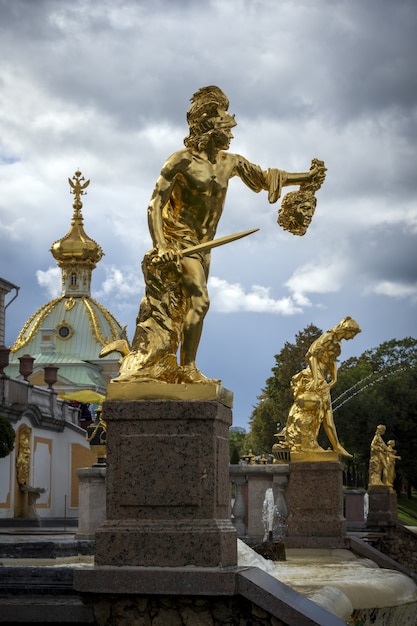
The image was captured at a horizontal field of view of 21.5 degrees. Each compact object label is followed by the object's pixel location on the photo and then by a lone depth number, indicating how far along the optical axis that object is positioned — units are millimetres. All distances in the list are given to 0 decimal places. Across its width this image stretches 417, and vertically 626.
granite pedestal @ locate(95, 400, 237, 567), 7816
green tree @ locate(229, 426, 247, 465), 104050
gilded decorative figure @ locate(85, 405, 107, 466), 16609
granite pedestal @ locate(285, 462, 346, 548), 15570
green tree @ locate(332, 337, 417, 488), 58688
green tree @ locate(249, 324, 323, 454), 64125
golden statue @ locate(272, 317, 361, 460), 16859
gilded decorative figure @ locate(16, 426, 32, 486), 44875
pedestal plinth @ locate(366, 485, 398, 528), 22688
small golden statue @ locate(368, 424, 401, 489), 26275
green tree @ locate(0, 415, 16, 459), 38844
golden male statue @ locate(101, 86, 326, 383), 8570
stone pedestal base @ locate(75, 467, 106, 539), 15141
